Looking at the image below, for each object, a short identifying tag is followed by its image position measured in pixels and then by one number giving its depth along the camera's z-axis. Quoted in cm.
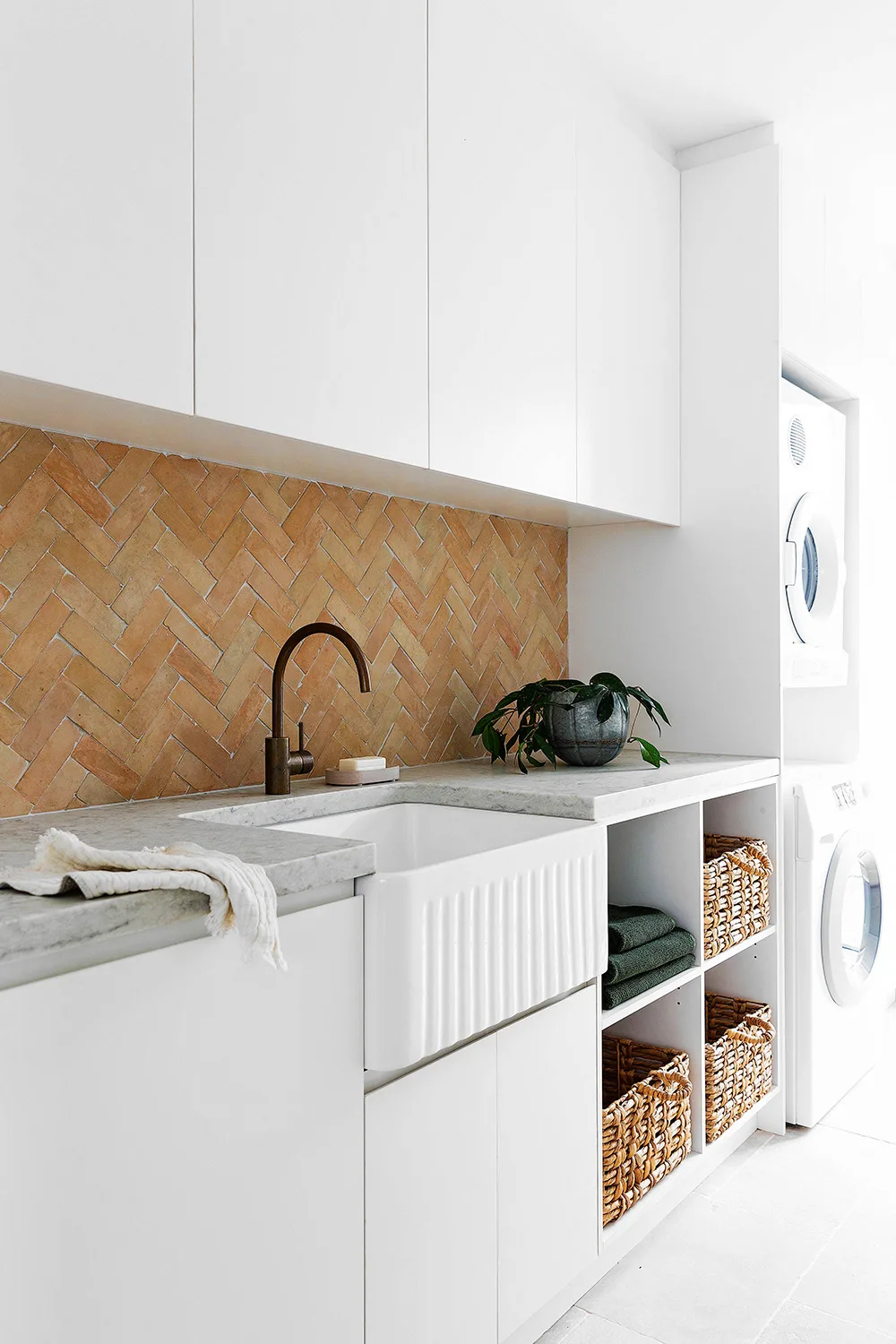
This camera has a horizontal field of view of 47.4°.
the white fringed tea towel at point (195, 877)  104
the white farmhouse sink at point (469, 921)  134
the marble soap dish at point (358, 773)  203
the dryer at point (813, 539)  270
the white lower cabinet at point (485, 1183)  138
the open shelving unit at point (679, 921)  217
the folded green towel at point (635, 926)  195
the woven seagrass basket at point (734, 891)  229
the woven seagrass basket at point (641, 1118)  191
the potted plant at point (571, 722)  232
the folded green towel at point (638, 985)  191
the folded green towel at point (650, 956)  192
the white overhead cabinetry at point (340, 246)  132
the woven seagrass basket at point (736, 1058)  229
